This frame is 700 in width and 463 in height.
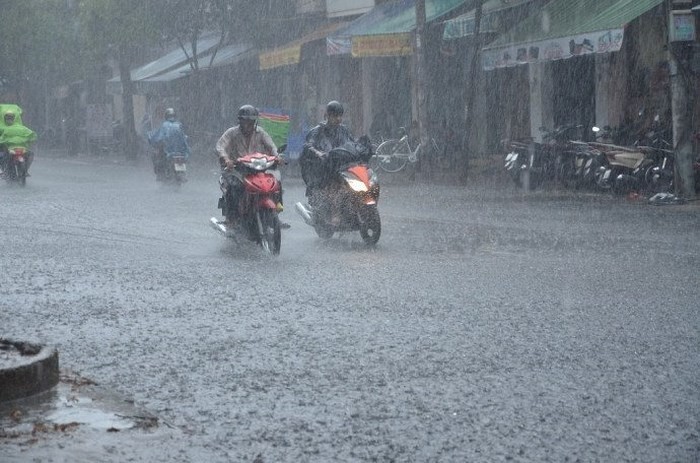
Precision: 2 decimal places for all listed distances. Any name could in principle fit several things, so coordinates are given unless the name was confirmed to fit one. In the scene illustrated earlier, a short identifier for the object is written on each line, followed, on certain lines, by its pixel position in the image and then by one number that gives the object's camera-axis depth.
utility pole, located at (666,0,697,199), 17.36
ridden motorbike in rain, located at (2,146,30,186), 23.89
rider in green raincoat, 24.30
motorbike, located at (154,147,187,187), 23.73
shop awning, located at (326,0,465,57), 26.73
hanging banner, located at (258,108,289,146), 28.09
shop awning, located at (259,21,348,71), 31.64
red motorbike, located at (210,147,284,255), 12.08
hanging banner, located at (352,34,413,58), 26.73
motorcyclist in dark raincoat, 13.54
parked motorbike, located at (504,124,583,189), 20.88
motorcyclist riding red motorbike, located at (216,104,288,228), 12.89
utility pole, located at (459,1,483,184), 22.95
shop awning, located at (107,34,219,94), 43.53
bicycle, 27.00
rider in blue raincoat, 23.92
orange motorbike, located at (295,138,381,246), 12.81
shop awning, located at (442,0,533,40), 24.36
